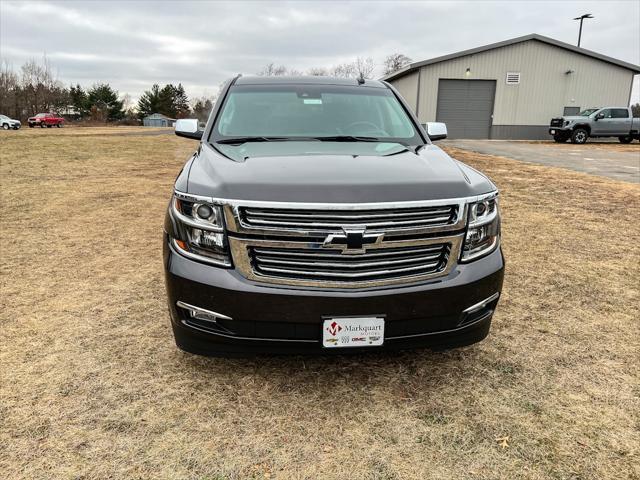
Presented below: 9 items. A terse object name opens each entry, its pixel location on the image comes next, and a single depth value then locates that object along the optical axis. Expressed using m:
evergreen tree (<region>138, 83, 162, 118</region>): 96.56
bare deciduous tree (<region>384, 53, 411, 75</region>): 70.88
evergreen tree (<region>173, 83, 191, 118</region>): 100.99
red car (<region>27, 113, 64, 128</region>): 48.16
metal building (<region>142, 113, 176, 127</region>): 77.62
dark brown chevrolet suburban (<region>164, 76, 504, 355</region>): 2.23
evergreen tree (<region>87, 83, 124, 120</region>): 83.25
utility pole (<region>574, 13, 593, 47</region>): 40.32
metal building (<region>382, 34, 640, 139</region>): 27.56
